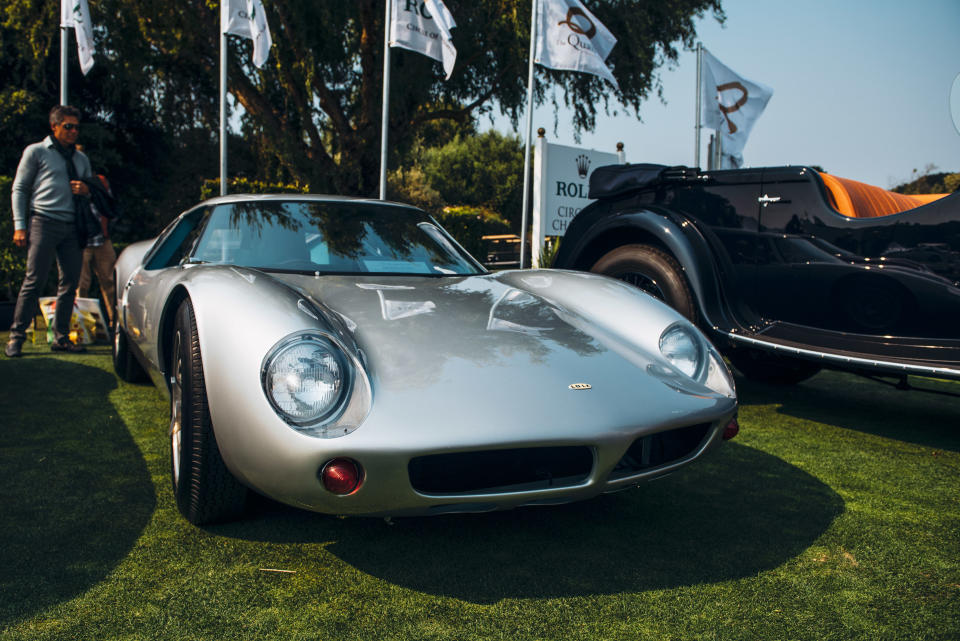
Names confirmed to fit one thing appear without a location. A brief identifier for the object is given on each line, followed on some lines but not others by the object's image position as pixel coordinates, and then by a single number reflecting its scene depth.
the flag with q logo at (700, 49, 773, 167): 10.68
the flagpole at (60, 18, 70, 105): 8.47
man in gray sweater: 5.12
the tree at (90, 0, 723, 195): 13.10
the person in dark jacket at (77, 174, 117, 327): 6.22
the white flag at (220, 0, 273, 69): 9.08
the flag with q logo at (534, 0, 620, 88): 9.92
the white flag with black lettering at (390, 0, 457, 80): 9.24
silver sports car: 1.89
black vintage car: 3.30
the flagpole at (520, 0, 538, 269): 9.73
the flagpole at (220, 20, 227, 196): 8.54
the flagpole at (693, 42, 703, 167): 10.68
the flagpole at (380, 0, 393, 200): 9.13
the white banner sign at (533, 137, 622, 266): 9.48
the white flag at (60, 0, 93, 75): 9.26
